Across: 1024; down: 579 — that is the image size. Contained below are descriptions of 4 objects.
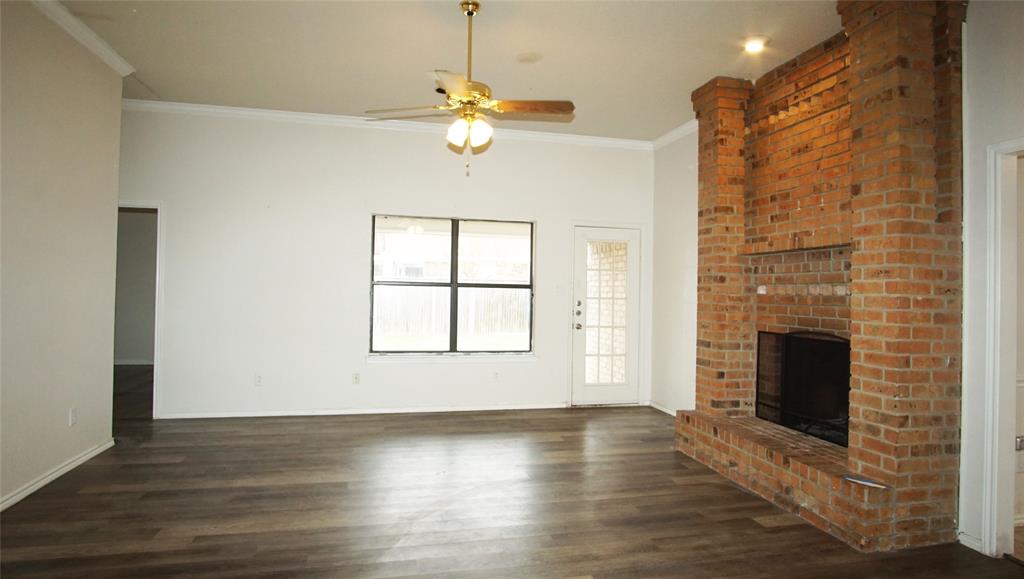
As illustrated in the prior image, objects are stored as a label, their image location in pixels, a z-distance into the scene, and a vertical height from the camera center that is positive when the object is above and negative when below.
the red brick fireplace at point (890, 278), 2.70 +0.12
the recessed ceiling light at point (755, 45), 3.55 +1.69
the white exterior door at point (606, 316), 5.85 -0.22
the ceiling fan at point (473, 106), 2.93 +1.09
